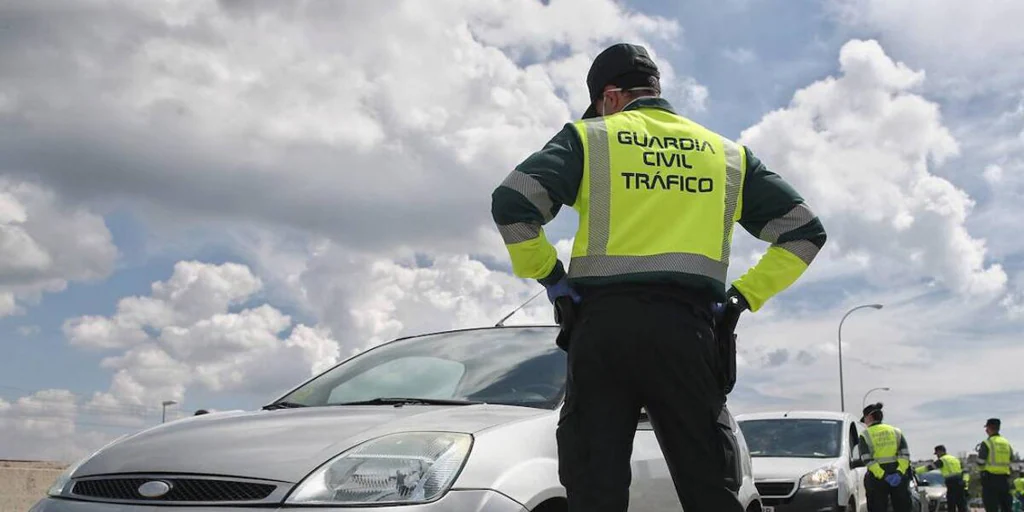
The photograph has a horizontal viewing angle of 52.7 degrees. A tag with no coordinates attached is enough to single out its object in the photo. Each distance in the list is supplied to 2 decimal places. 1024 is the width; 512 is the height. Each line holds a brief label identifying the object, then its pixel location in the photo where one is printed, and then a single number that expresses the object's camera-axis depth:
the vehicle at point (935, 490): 21.00
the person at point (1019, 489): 22.49
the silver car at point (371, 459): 3.18
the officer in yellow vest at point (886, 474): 10.88
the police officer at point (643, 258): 2.85
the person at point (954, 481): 21.05
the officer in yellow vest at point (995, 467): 16.11
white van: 9.46
